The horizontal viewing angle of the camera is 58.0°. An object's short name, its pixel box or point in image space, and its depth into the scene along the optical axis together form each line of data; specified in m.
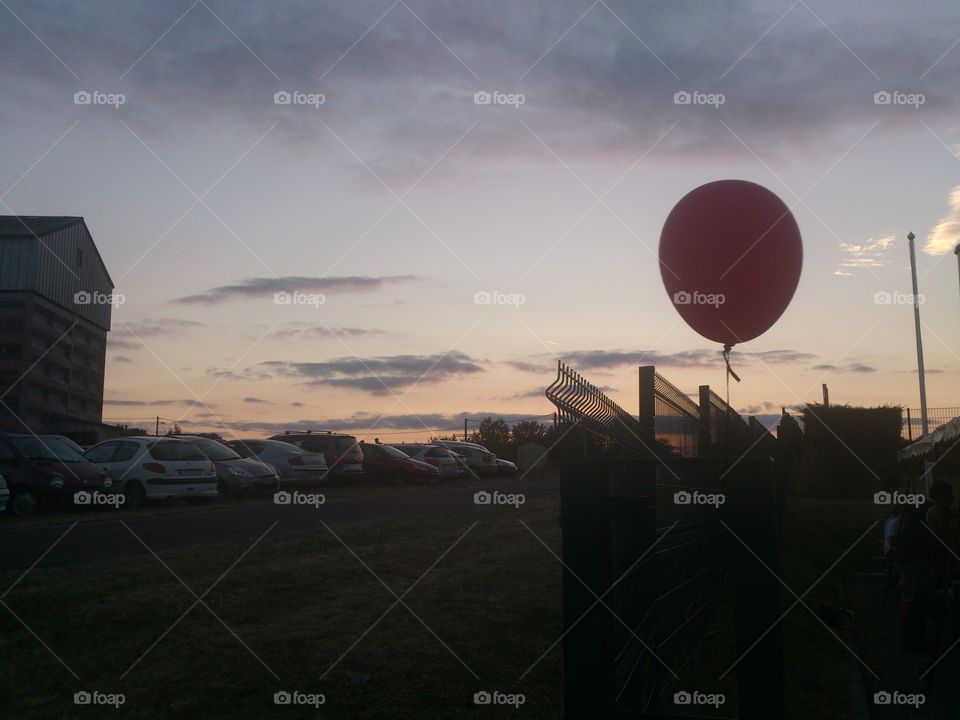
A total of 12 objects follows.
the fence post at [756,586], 3.39
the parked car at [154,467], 16.11
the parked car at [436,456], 26.98
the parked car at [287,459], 21.02
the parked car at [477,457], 31.06
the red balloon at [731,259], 5.98
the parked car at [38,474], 14.53
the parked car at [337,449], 23.47
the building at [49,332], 25.25
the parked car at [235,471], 18.31
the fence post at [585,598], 3.36
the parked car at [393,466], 25.34
